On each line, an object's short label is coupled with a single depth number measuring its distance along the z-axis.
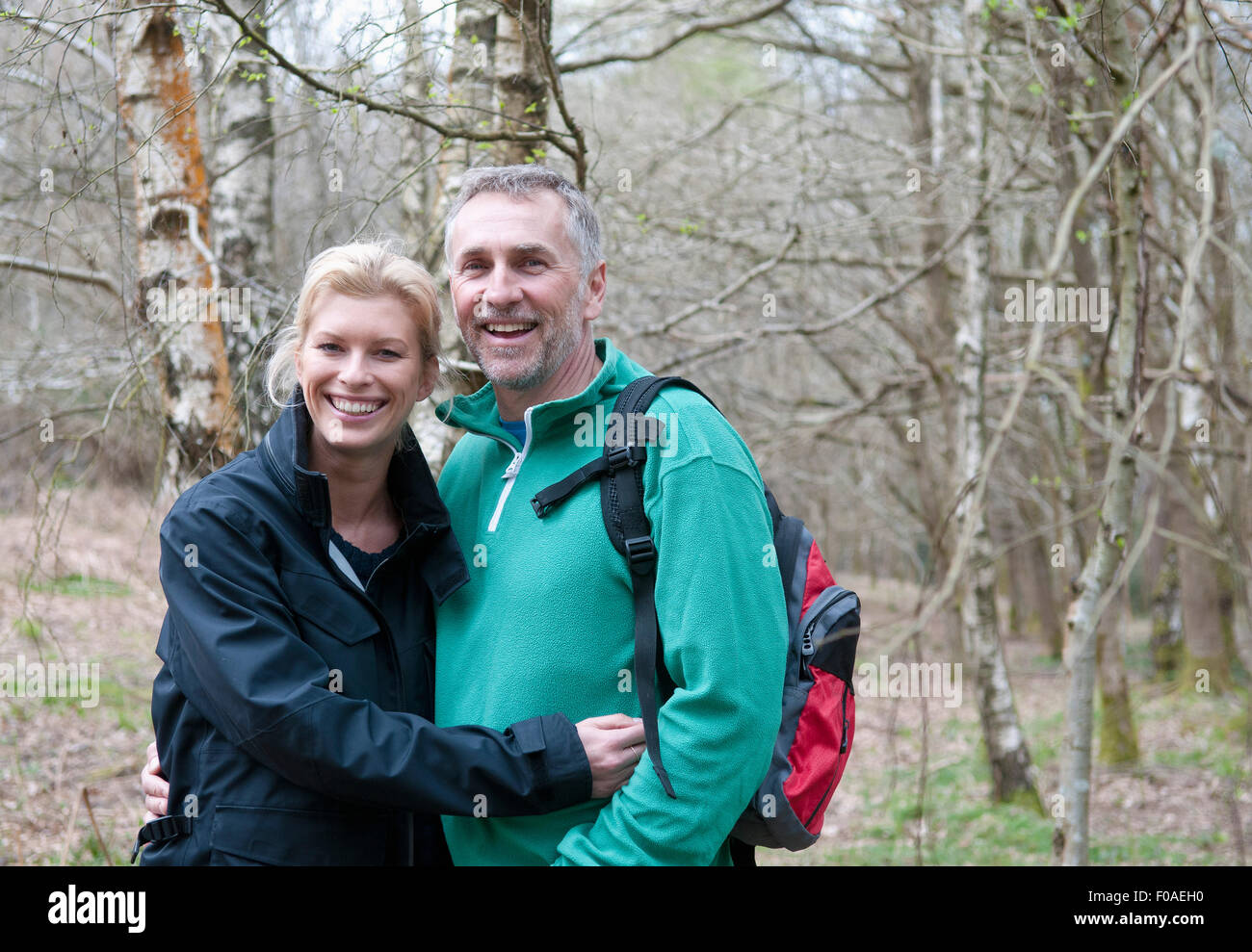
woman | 1.96
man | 2.02
